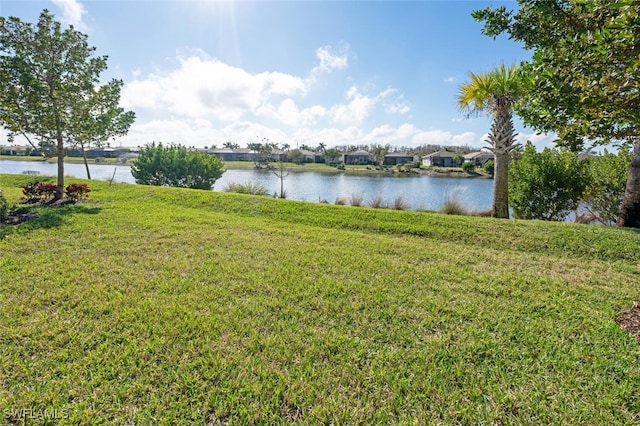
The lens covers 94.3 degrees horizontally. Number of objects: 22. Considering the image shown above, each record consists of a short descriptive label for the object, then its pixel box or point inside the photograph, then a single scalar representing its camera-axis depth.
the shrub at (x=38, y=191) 9.56
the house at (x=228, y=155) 74.88
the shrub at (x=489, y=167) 38.53
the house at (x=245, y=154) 73.31
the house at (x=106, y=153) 74.38
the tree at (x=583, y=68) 2.34
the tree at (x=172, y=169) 16.84
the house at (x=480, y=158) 57.59
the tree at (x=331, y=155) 67.56
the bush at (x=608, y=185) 8.38
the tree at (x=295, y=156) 66.44
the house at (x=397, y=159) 66.12
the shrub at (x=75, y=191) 9.41
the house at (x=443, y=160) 60.04
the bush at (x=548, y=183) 8.62
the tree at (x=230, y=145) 87.38
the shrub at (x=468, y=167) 43.31
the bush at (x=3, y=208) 6.55
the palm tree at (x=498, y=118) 9.17
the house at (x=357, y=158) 69.81
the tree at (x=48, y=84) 8.05
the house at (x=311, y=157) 68.97
